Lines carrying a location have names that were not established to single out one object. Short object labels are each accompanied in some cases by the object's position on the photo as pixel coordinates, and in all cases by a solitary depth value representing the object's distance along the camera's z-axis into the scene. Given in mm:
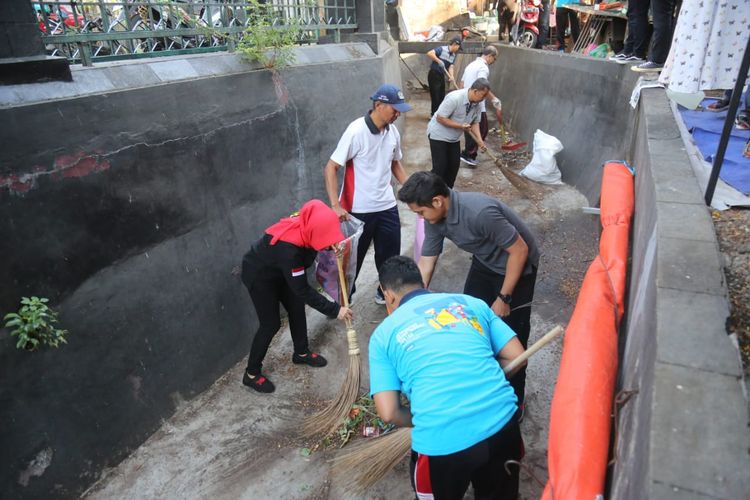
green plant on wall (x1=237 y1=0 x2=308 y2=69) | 4262
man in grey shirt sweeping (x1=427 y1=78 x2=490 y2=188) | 5676
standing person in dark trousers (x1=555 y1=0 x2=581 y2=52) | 12377
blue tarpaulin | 2795
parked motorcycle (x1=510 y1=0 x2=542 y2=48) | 11703
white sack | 7059
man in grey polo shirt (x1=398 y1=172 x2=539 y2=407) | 2740
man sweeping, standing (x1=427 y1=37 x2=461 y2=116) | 9758
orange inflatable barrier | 1627
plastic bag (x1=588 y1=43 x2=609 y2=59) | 8895
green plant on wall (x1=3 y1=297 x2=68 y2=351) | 2486
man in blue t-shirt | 1934
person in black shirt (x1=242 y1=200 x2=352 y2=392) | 3199
